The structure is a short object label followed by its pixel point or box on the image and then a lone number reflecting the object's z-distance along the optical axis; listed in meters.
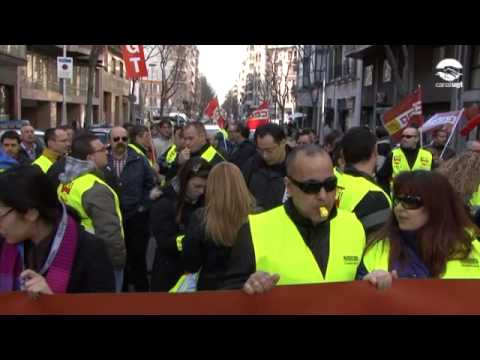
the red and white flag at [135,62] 12.35
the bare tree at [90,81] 23.60
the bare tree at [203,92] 105.60
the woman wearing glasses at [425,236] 2.89
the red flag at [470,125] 9.63
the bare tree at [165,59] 45.44
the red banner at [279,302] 2.33
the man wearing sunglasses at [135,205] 7.01
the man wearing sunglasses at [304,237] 2.74
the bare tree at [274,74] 50.46
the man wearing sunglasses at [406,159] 8.01
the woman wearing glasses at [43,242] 2.67
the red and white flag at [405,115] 10.56
